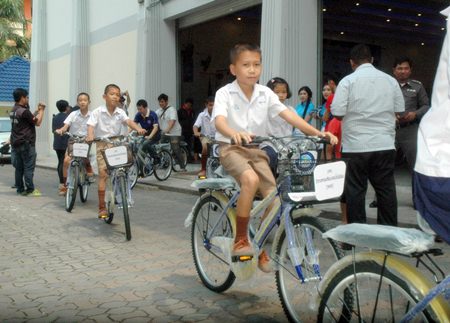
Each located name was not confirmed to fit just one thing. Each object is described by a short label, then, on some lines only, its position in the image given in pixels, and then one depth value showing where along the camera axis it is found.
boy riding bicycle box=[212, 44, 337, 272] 3.60
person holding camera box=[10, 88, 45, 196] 10.01
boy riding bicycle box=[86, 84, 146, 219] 7.13
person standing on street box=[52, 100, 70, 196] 10.64
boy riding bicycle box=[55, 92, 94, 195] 9.05
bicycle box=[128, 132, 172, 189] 12.21
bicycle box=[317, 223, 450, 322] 2.09
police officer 6.52
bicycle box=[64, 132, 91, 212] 8.23
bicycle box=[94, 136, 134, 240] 6.33
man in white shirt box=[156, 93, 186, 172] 12.98
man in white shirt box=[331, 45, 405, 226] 5.25
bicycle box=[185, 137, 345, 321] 3.10
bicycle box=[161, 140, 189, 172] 13.39
